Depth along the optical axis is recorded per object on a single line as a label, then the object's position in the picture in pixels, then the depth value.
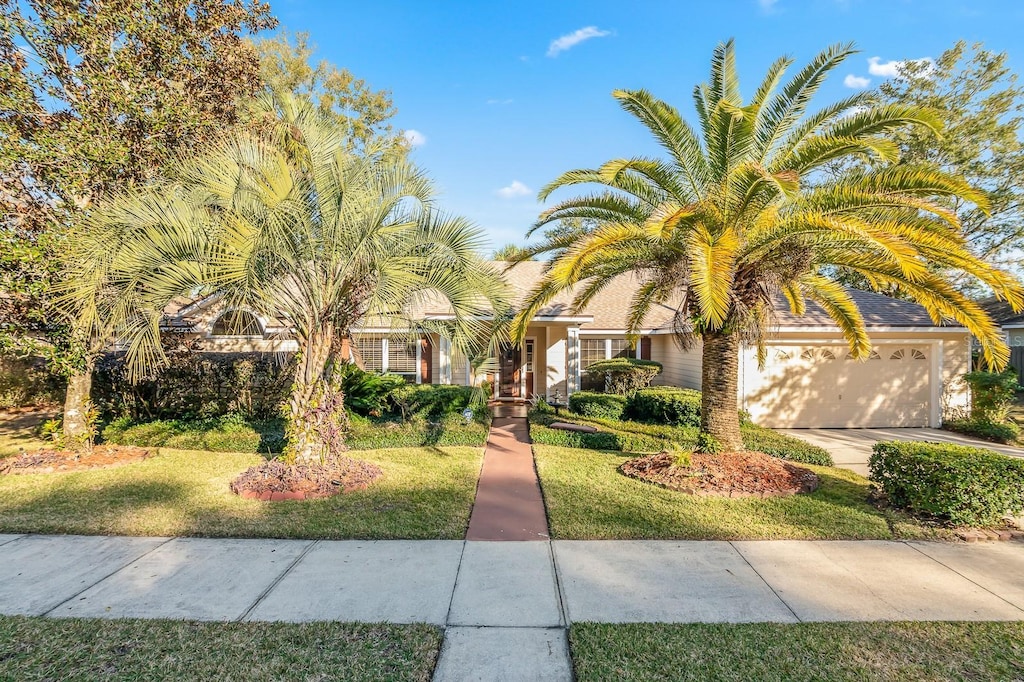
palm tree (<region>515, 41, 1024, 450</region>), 5.86
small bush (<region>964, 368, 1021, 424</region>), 10.94
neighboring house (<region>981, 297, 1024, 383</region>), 18.08
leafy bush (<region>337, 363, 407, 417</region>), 11.96
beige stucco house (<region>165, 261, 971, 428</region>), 11.69
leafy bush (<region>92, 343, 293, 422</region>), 11.30
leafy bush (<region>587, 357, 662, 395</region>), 14.08
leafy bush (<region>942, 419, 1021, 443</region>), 10.41
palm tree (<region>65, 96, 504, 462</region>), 5.98
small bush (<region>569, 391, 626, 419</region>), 12.32
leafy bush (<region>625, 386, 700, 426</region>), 10.92
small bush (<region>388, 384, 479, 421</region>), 11.62
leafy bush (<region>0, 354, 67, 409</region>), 13.93
